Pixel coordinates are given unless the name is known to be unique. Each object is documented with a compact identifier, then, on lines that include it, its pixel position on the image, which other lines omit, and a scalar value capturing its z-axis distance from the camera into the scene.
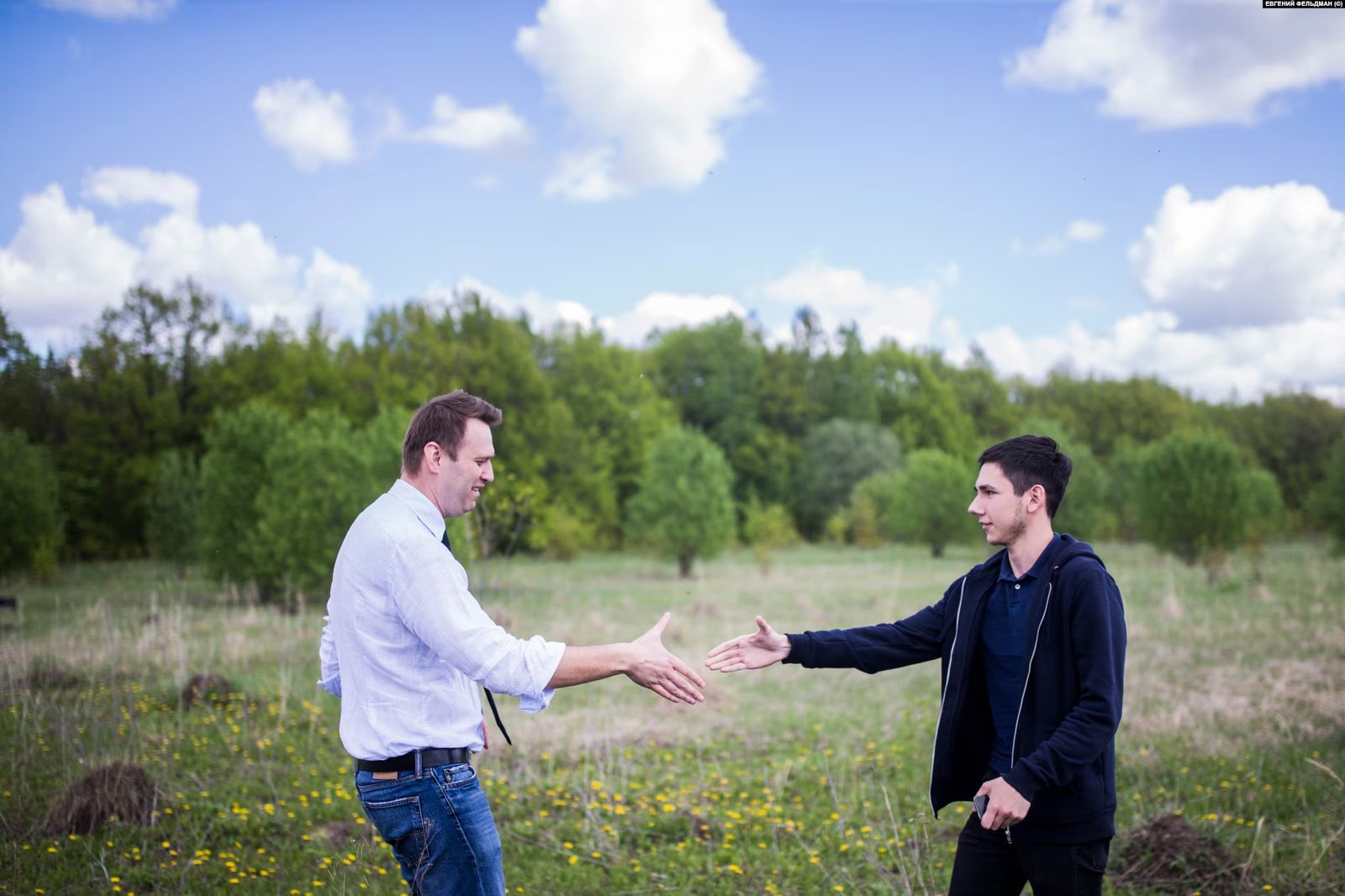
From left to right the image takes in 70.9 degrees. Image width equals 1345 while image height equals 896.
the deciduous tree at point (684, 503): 31.17
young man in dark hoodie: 3.18
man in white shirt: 2.85
